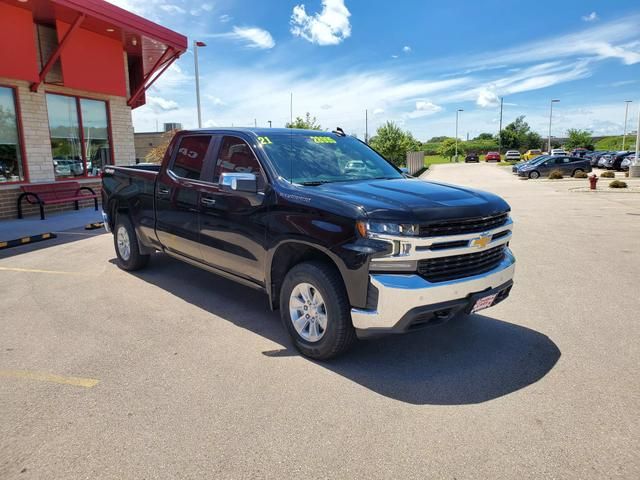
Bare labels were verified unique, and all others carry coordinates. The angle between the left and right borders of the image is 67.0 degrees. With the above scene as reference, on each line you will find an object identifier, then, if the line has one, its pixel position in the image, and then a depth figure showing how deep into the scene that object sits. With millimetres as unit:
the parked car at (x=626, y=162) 33281
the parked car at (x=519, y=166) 33825
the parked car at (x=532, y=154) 61719
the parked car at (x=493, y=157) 69438
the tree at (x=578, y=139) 94312
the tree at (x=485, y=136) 123375
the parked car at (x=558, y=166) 32031
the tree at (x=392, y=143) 47969
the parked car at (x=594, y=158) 43456
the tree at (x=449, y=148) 93000
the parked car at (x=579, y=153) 54419
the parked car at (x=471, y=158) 71000
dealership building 12109
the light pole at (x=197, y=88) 21481
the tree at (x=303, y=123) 41375
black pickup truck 3430
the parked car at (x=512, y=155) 64681
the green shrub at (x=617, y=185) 21531
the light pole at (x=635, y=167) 28461
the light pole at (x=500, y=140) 87444
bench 12508
